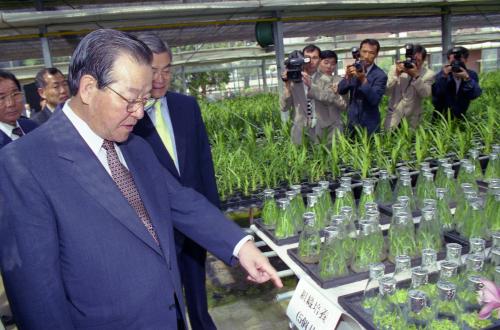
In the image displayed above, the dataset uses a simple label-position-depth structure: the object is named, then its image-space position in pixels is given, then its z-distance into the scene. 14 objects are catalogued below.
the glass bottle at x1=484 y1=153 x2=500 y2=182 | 1.96
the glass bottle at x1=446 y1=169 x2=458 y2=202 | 1.80
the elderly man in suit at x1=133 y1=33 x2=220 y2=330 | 1.77
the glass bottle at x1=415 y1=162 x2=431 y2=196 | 1.81
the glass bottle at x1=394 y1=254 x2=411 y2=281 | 1.14
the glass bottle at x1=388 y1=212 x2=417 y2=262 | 1.38
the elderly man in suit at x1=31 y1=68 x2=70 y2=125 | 3.32
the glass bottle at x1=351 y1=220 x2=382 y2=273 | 1.36
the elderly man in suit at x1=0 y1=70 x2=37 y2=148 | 2.55
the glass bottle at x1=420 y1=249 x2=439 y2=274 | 1.16
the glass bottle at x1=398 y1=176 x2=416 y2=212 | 1.77
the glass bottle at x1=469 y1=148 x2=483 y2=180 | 2.01
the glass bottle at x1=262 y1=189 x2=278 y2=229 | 1.87
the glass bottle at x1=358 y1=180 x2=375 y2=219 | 1.64
